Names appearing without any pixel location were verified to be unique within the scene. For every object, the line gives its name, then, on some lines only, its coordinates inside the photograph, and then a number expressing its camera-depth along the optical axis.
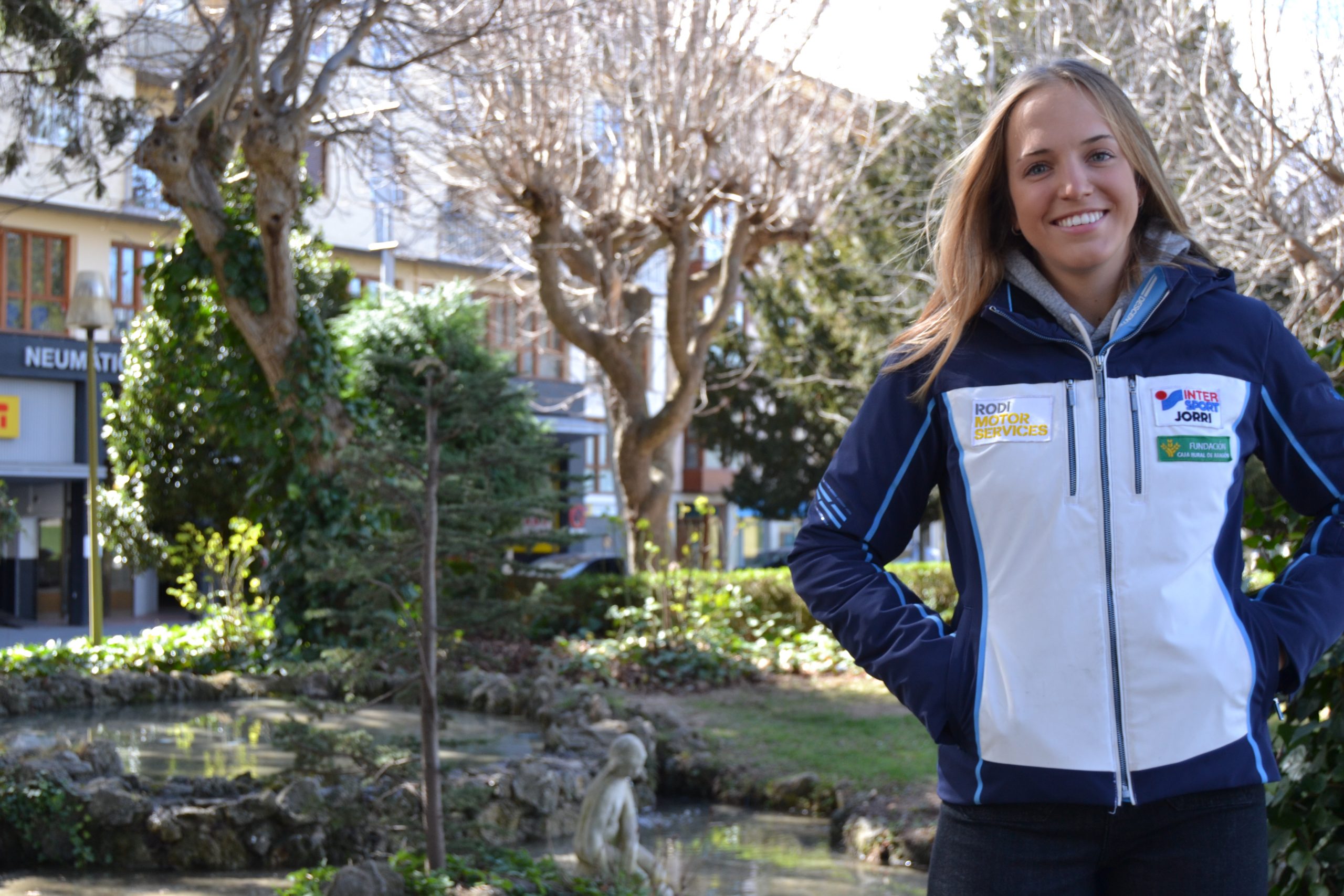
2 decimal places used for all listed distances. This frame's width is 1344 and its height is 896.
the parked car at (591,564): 21.97
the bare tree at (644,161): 14.76
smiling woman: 1.63
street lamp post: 13.01
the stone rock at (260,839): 6.77
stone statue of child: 5.74
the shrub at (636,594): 16.05
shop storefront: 25.19
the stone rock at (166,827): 6.79
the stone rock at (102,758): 7.73
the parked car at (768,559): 36.11
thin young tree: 5.43
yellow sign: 24.95
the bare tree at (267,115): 11.44
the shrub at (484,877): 5.00
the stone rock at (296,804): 6.58
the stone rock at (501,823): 5.79
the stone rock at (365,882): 4.81
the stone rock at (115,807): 6.80
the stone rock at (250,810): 6.81
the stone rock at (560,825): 7.89
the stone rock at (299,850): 6.77
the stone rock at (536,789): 7.88
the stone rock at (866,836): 7.64
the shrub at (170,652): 12.80
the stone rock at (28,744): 8.01
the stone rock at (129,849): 6.80
